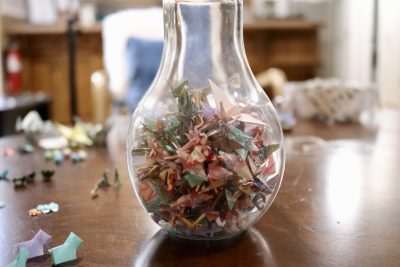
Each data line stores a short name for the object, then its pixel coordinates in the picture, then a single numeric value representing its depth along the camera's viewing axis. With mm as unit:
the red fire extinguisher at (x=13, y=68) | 3156
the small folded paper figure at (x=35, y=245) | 411
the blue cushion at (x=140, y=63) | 2080
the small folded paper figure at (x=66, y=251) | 396
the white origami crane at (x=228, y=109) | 423
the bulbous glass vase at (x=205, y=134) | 405
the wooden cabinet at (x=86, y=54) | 3178
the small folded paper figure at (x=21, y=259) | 377
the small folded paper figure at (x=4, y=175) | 699
